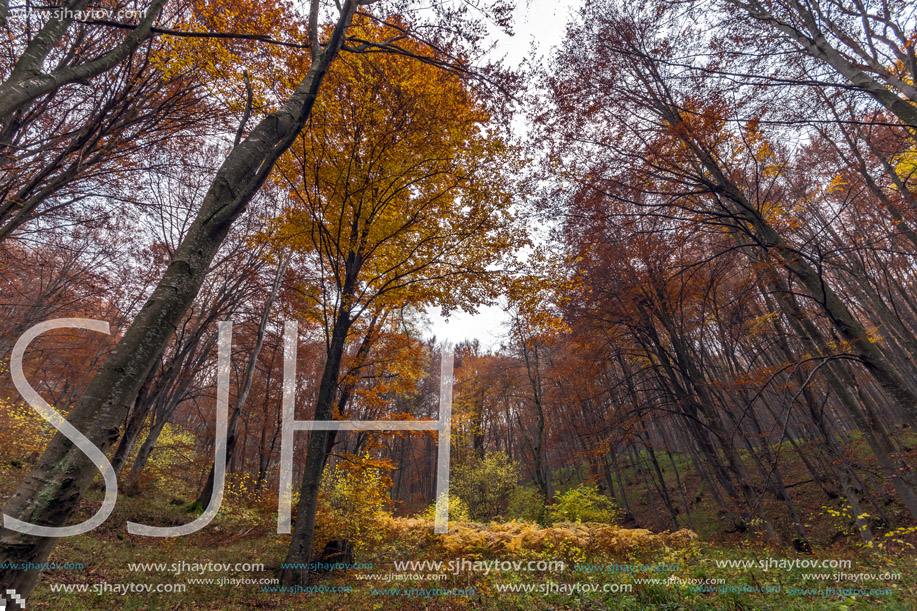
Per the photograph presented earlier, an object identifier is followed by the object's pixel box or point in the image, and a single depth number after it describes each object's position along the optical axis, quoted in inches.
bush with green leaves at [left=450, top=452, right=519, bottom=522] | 693.9
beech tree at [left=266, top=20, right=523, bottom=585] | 215.0
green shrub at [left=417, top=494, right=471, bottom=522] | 534.9
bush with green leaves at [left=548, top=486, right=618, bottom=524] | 468.5
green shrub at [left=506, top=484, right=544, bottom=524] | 554.2
